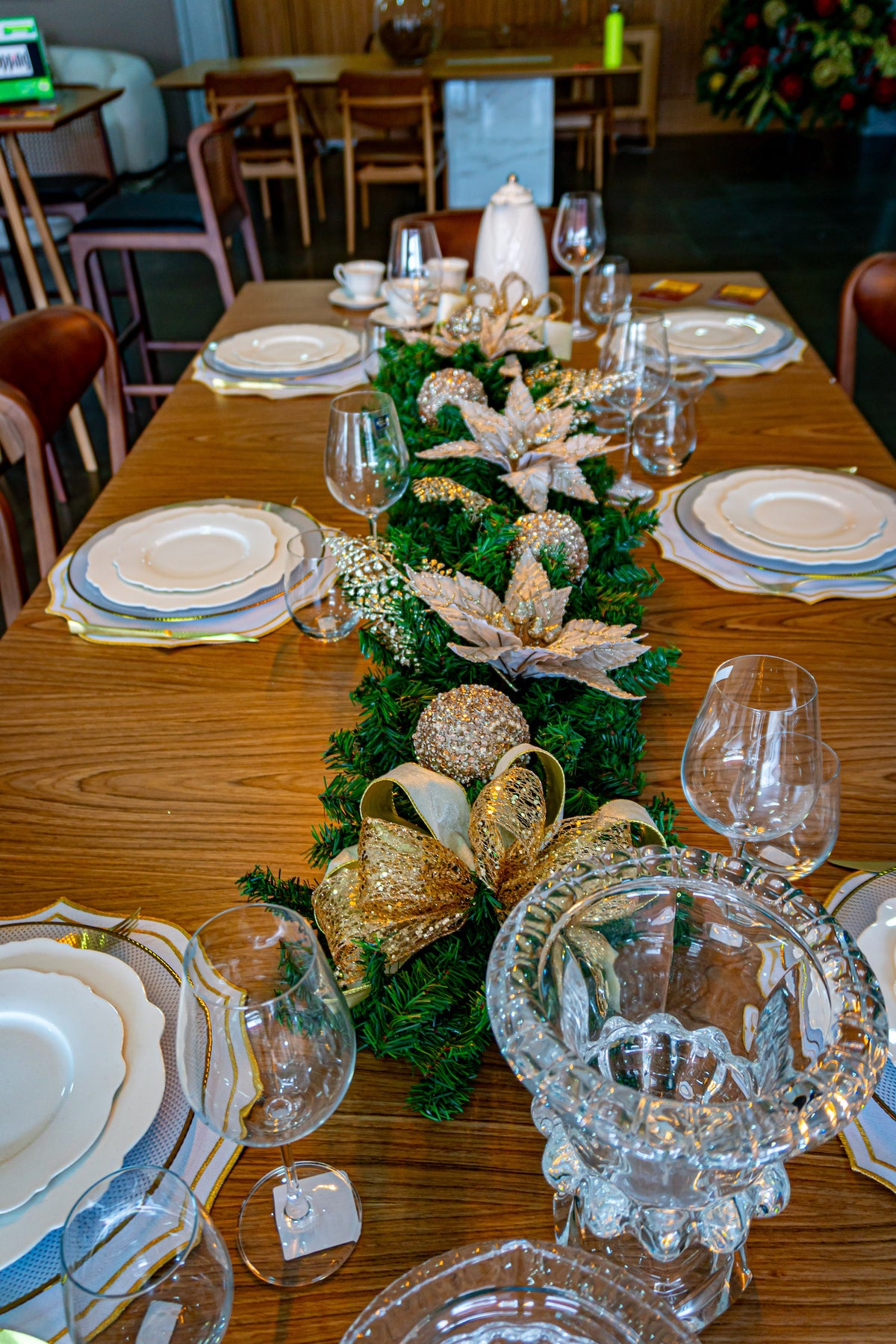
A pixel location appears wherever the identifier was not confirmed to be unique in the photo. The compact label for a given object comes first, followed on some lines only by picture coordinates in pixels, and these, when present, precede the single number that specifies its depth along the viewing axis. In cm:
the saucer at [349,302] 190
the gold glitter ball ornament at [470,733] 70
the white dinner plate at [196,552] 111
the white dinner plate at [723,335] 167
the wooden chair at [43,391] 135
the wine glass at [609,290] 167
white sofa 602
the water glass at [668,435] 121
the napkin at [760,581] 109
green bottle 476
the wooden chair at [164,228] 311
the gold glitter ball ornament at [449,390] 114
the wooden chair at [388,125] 465
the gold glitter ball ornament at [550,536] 86
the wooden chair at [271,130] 485
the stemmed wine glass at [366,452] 100
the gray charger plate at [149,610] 105
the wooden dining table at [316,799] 52
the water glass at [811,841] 64
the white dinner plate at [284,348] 166
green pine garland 59
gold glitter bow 60
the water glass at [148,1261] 43
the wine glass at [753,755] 64
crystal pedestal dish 41
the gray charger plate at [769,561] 111
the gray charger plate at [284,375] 163
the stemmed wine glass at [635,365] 124
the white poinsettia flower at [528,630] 75
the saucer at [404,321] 169
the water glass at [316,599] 102
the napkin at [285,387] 161
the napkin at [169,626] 104
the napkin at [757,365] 163
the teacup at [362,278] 190
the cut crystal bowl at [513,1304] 43
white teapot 160
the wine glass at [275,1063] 46
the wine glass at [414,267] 159
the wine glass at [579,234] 169
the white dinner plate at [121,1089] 53
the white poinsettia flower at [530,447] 97
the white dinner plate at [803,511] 116
